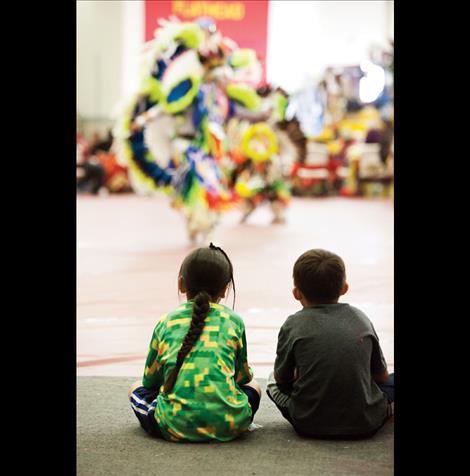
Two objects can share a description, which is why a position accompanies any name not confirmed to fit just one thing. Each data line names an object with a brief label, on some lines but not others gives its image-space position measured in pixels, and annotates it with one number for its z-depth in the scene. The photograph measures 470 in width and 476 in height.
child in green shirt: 4.01
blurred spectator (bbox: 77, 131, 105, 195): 23.48
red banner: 18.95
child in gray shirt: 4.06
